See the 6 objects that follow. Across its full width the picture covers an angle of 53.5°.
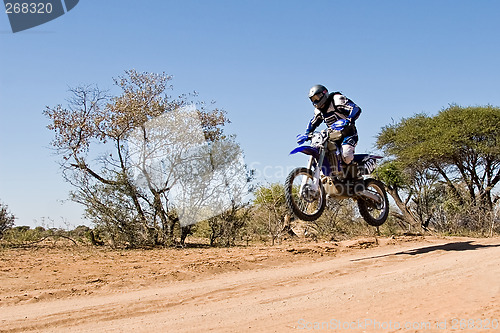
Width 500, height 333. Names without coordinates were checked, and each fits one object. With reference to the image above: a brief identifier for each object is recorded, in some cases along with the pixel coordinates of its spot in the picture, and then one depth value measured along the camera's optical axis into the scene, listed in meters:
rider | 10.91
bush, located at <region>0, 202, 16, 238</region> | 18.86
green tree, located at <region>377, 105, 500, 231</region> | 23.25
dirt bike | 10.23
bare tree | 16.44
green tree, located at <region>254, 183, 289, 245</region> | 17.59
